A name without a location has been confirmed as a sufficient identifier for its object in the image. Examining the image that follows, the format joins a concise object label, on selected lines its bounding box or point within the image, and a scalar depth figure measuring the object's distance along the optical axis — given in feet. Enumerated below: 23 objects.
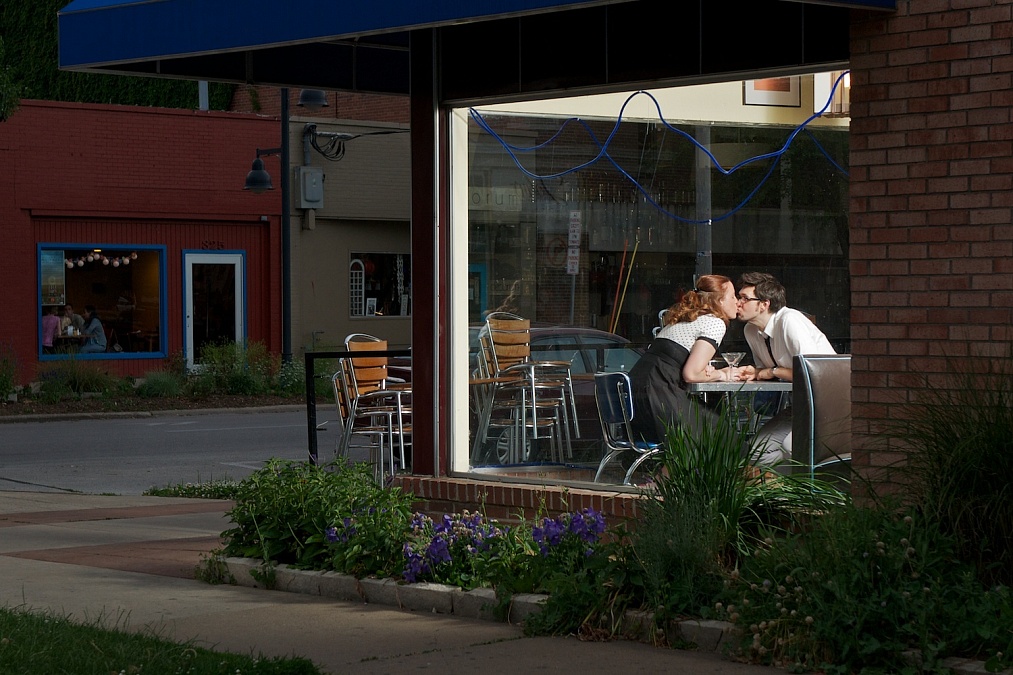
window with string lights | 87.25
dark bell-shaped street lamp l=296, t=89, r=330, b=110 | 72.49
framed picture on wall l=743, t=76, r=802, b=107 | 26.00
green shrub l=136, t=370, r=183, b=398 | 79.10
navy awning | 24.29
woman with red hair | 27.99
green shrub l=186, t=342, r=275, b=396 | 80.43
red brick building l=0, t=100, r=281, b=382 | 85.56
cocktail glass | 28.55
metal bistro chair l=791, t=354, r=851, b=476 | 24.67
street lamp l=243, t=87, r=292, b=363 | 82.38
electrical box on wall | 96.10
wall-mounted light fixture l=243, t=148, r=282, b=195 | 82.17
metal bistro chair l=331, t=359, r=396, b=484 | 34.06
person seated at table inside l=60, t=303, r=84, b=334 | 87.86
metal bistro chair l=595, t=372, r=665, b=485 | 28.37
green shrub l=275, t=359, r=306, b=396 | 82.53
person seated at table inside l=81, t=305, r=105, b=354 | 89.25
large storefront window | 27.27
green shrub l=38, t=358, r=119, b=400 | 77.66
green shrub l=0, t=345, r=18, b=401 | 74.49
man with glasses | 27.35
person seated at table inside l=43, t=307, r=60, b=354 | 86.89
